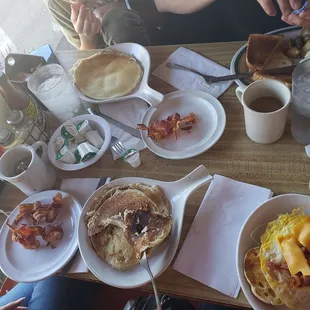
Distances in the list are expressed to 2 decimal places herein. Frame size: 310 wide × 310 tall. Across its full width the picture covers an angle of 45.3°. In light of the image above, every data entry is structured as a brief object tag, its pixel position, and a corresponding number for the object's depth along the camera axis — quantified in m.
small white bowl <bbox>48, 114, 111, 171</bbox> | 1.00
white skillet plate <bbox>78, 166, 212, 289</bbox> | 0.77
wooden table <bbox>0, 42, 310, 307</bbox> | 0.77
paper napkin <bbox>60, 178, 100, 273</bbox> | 0.96
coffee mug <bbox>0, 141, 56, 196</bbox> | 0.93
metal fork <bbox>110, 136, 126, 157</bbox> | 1.00
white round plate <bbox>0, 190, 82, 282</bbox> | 0.84
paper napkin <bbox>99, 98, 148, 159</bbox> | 1.01
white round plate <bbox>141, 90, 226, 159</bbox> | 0.95
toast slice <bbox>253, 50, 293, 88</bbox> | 0.95
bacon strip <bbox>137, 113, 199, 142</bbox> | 0.98
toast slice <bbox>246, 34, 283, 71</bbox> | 1.02
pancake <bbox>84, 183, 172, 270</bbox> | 0.77
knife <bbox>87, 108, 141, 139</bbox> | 1.02
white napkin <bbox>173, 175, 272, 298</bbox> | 0.74
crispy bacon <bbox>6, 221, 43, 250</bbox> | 0.87
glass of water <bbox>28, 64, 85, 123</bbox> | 1.08
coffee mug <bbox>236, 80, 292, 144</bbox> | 0.83
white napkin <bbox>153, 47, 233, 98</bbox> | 1.06
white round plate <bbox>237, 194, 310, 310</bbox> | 0.73
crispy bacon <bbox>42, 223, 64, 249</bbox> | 0.87
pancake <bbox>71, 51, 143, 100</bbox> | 1.13
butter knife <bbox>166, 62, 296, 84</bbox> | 0.96
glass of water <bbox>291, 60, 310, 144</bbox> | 0.80
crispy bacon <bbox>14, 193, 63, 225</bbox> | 0.91
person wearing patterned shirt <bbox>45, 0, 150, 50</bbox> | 1.30
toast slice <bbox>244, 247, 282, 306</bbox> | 0.64
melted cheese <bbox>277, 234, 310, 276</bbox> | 0.61
